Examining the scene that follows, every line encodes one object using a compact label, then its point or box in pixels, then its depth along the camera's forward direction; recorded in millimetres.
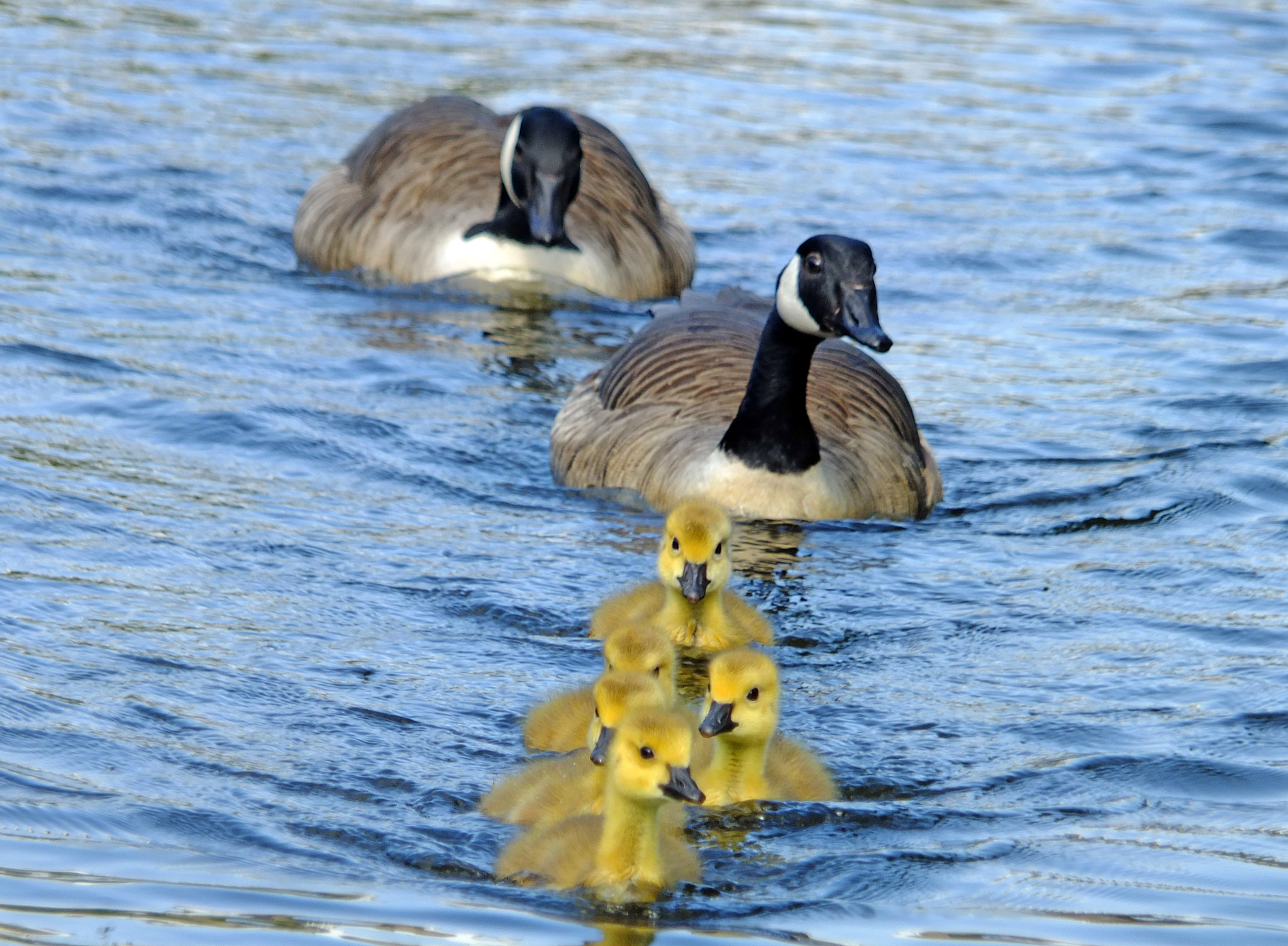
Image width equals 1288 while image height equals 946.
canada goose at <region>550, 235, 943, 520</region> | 17922
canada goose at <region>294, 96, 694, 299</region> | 25859
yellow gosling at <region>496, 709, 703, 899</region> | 10867
